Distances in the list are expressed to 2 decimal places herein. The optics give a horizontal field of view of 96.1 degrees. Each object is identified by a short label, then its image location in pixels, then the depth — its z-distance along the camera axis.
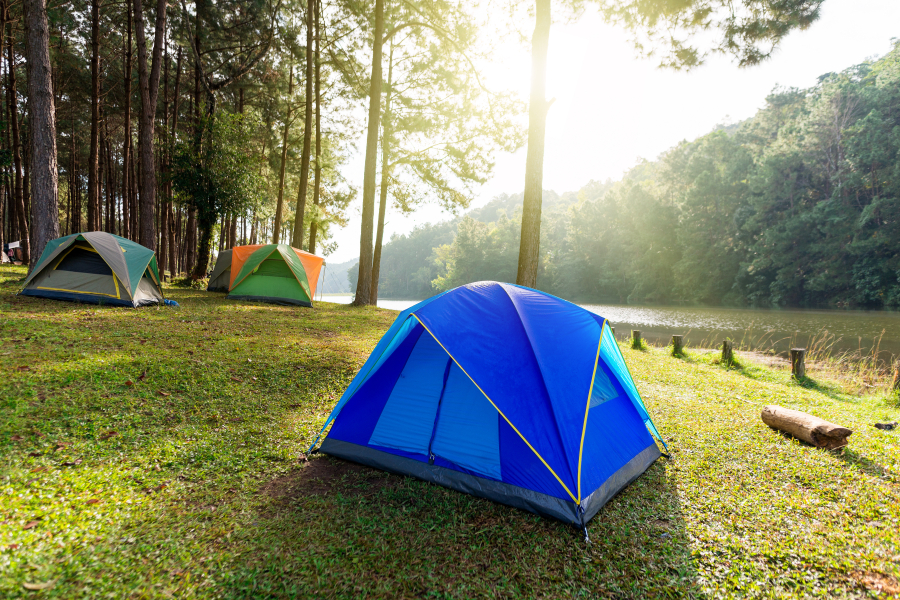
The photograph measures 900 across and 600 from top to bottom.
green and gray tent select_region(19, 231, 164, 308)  7.88
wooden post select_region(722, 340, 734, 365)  8.80
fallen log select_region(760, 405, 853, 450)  3.97
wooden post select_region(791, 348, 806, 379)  7.48
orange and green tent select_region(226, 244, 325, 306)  11.26
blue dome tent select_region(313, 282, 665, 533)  2.89
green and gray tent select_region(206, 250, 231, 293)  13.12
